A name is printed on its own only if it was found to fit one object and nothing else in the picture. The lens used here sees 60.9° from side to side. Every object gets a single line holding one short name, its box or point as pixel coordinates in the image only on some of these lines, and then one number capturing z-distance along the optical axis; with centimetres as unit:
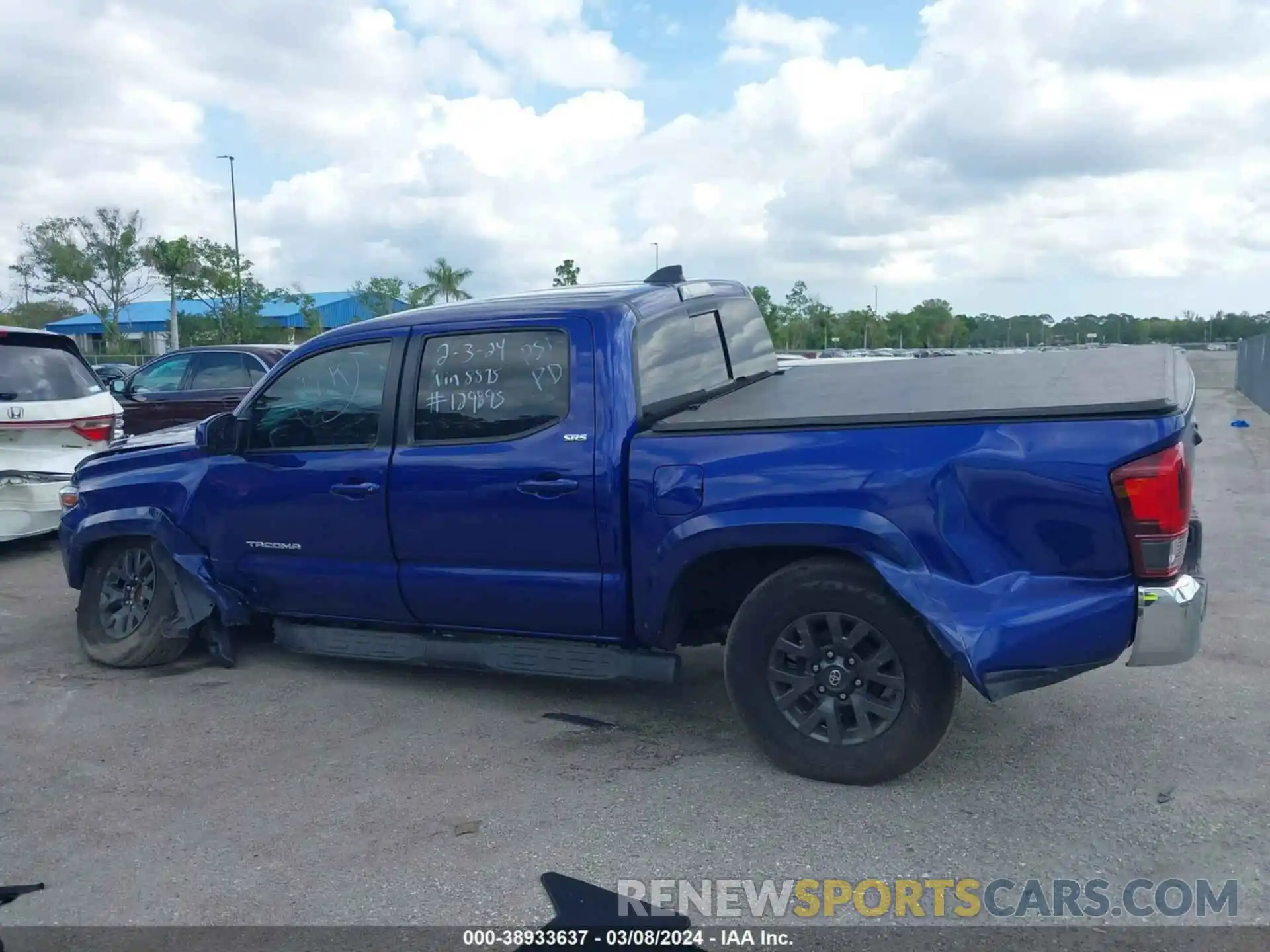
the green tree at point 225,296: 4475
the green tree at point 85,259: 5491
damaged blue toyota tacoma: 367
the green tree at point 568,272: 5188
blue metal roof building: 5831
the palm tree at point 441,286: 5128
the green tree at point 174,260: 4341
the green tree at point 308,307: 4878
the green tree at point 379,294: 5159
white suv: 831
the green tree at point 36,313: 5700
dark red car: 1209
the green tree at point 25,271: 5588
